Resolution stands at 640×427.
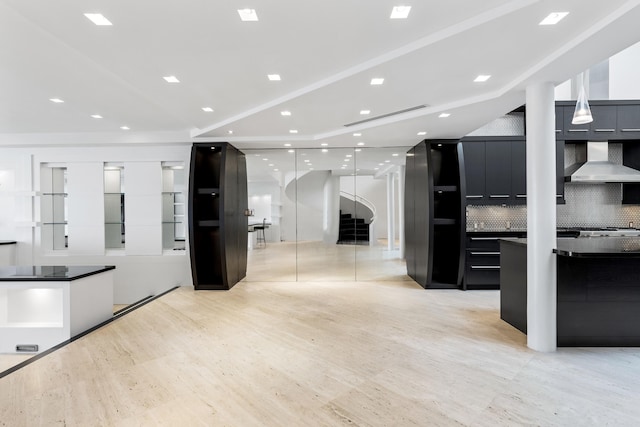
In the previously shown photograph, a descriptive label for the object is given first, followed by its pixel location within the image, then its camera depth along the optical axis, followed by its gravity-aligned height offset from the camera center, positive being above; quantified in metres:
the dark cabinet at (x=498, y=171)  5.73 +0.76
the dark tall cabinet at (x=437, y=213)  5.50 +0.01
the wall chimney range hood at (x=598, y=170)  5.49 +0.75
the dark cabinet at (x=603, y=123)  5.70 +1.62
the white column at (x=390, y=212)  6.88 +0.04
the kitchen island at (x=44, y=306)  3.45 -1.03
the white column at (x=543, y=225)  3.11 -0.13
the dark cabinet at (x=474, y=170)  5.75 +0.79
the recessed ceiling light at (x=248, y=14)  2.15 +1.40
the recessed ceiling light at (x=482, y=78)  3.12 +1.37
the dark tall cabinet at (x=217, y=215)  5.52 +0.00
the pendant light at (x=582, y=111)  3.75 +1.22
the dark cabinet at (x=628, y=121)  5.67 +1.64
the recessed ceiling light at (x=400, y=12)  2.12 +1.40
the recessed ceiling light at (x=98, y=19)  2.16 +1.39
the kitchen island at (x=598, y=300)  3.13 -0.88
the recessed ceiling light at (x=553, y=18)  2.14 +1.35
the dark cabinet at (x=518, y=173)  5.70 +0.71
